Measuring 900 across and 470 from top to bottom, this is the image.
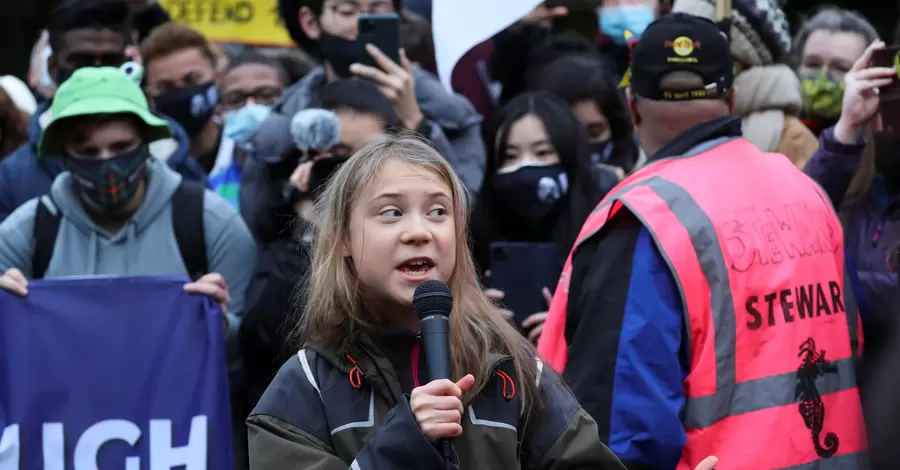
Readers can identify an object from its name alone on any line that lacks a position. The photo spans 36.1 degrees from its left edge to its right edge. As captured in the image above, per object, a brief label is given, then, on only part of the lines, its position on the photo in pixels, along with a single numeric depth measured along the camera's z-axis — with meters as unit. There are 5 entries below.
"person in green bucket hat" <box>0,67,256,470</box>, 5.24
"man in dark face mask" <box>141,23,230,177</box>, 7.34
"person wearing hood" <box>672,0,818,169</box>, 5.36
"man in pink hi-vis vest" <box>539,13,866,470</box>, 3.94
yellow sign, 9.97
